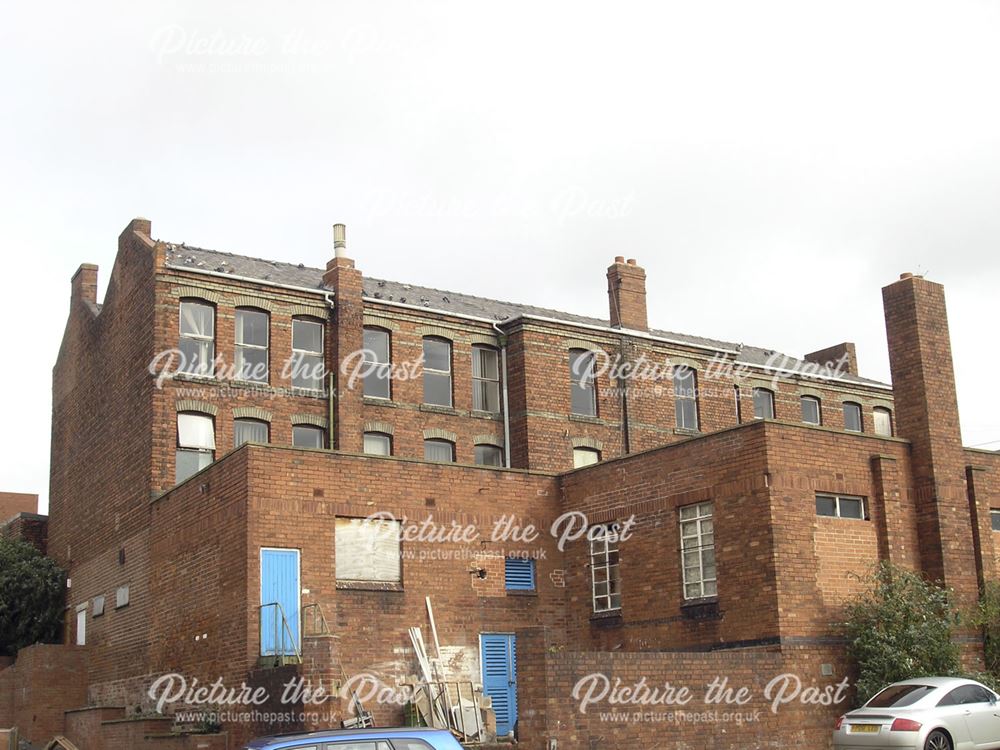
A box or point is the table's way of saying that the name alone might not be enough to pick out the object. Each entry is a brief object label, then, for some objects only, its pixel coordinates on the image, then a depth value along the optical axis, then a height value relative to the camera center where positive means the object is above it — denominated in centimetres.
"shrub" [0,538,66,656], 3381 +202
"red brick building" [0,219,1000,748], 2230 +329
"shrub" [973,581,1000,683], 2348 +34
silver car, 1797 -108
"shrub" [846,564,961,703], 2147 +24
